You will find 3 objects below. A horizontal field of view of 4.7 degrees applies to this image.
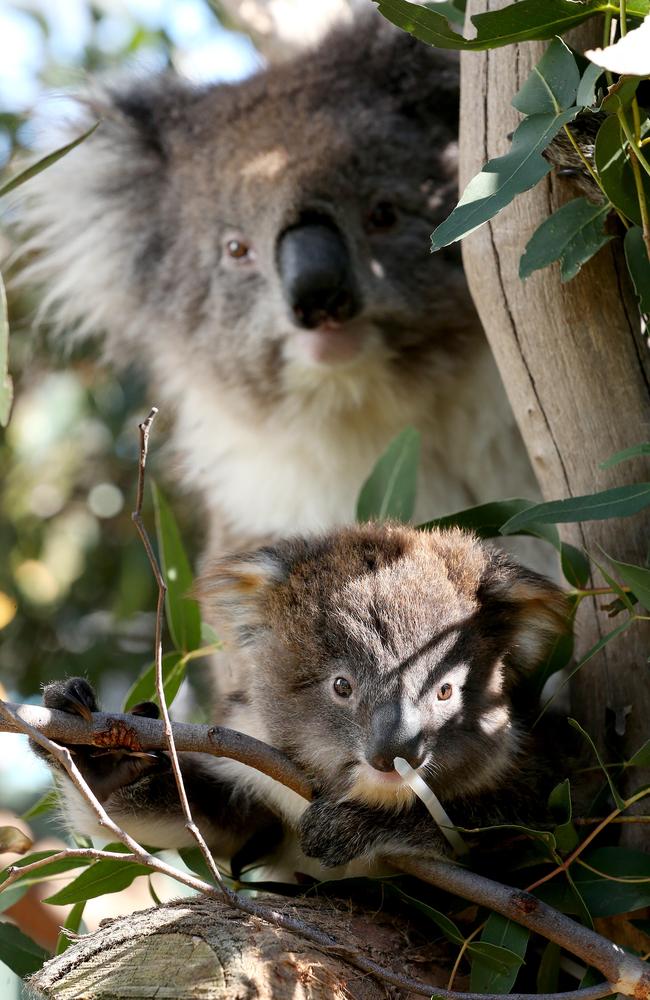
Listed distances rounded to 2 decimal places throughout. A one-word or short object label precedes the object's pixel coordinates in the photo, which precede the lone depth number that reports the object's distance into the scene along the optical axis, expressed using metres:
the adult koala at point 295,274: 3.24
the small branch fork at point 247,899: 2.82
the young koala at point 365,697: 2.91
